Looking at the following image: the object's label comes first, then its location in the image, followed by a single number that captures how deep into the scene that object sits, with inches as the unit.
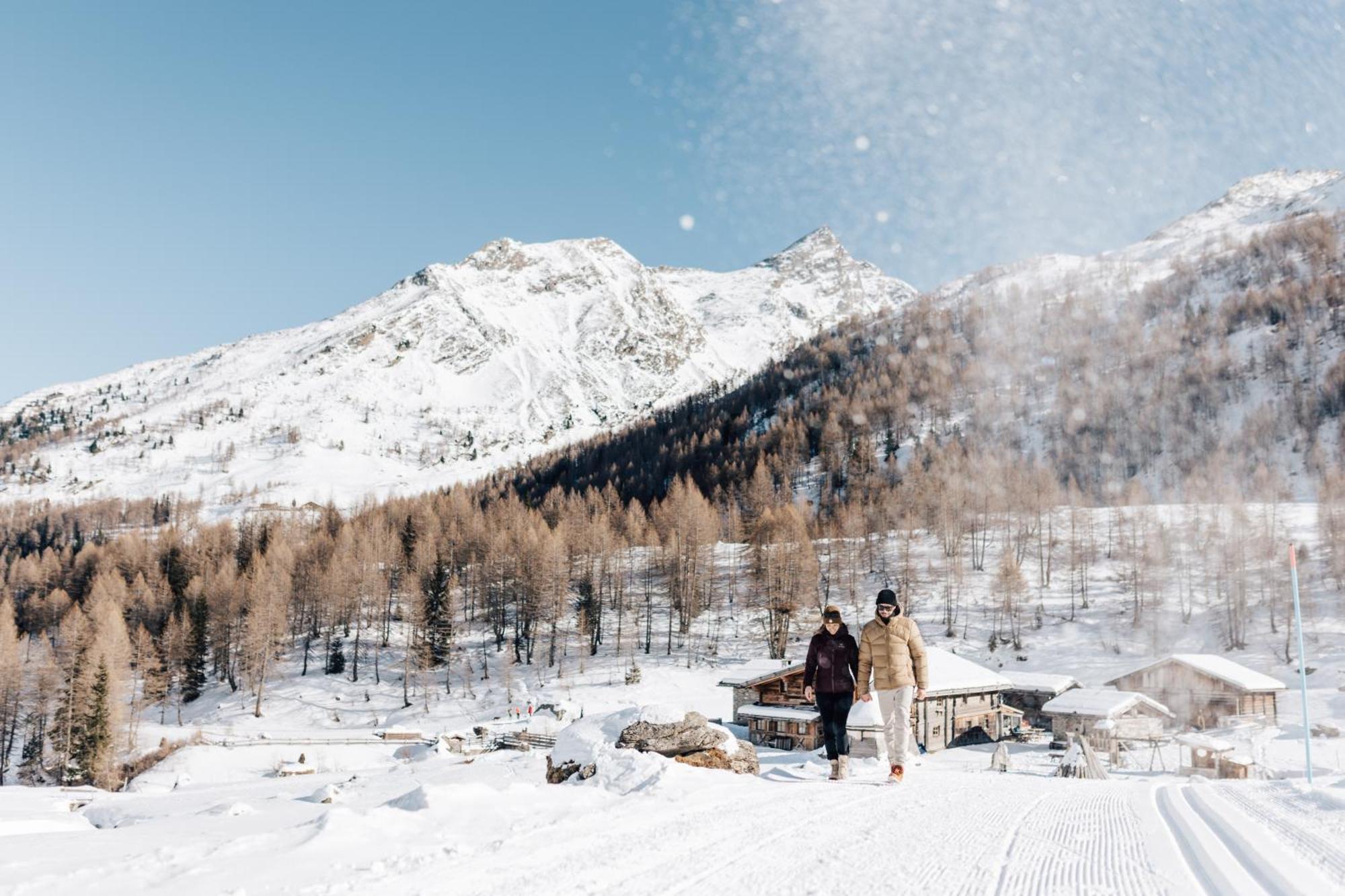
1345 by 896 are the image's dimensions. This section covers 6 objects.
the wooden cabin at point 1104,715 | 1619.1
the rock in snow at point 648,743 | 393.1
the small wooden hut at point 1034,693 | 1989.4
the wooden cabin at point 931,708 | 1620.3
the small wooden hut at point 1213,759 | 961.5
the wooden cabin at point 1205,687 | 1878.7
